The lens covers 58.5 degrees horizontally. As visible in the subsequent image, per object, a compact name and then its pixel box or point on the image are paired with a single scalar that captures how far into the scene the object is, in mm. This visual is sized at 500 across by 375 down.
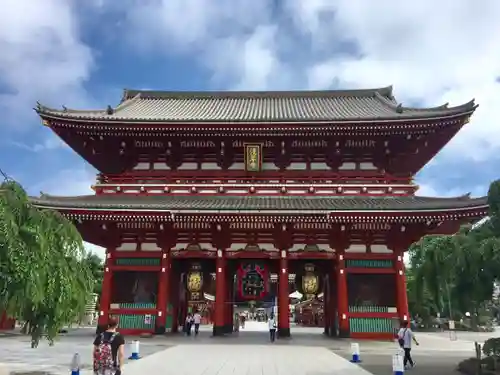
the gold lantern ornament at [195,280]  24297
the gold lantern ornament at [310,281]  24047
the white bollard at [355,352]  15594
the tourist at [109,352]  8258
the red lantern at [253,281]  24359
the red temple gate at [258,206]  22094
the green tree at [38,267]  8742
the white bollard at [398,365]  11023
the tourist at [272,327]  23062
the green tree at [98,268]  46625
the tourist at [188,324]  27259
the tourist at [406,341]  14711
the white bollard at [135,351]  15611
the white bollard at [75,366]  10812
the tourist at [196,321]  26820
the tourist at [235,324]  33975
